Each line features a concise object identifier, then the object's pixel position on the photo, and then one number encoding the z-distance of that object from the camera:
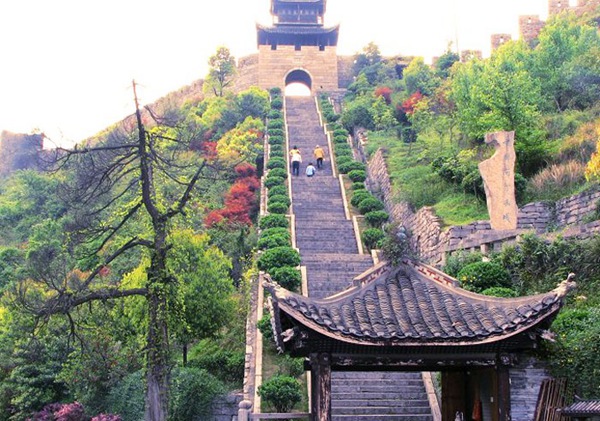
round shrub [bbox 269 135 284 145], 37.25
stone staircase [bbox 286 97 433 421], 15.46
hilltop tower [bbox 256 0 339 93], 52.34
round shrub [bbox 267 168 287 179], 31.35
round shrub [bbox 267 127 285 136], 38.81
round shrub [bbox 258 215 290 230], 25.55
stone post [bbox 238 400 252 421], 11.66
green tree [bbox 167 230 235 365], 18.95
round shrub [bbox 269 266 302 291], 20.30
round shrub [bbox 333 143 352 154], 35.47
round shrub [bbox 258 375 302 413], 15.38
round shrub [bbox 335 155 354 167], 33.66
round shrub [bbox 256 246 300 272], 21.44
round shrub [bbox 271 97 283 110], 45.50
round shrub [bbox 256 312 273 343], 17.91
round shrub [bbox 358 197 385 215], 27.55
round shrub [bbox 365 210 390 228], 26.69
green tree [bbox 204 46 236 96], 48.72
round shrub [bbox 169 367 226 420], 17.16
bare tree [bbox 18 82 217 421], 12.68
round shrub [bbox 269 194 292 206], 27.88
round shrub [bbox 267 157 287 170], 33.03
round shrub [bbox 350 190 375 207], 28.34
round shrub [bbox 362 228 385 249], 24.75
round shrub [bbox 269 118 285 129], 40.11
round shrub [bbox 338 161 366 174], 32.41
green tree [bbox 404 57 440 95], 41.09
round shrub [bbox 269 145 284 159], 35.16
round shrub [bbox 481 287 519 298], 15.85
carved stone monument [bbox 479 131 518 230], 19.22
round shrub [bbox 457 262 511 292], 16.72
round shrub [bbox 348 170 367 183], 31.23
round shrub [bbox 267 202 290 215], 27.20
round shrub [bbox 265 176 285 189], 30.47
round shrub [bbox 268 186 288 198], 28.91
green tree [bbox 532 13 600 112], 27.17
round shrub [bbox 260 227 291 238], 24.22
